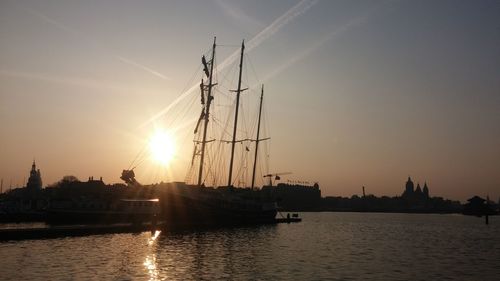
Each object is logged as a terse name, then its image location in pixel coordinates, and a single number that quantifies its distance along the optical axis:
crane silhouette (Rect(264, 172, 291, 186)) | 123.71
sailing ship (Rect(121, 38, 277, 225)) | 82.00
